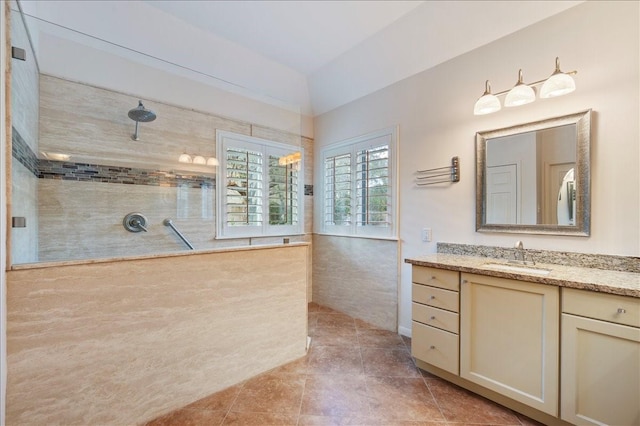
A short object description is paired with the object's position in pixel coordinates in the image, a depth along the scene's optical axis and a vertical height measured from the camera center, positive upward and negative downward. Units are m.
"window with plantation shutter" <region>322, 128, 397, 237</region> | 2.93 +0.30
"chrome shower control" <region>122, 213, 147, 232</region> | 2.33 -0.09
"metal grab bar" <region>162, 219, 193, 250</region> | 2.53 -0.17
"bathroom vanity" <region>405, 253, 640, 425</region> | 1.34 -0.73
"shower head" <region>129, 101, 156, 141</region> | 2.41 +0.87
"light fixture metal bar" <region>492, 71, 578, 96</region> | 1.77 +0.90
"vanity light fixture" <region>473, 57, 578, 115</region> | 1.64 +0.77
